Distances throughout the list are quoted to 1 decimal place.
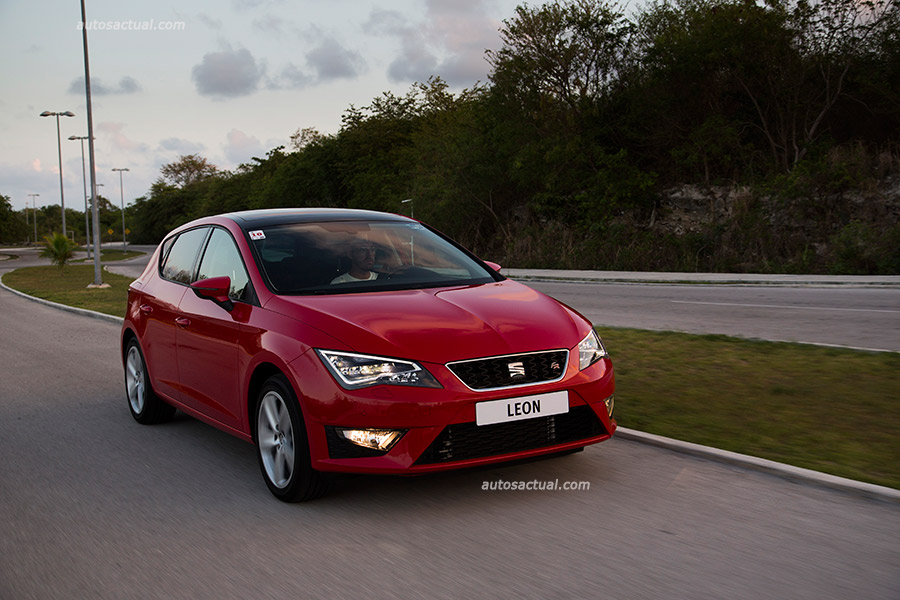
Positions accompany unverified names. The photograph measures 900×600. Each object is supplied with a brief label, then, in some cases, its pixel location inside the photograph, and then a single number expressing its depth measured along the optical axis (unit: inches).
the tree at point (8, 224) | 3971.5
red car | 170.6
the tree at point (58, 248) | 1745.8
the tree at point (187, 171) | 5861.2
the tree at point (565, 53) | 1364.4
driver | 213.6
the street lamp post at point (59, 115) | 2134.0
